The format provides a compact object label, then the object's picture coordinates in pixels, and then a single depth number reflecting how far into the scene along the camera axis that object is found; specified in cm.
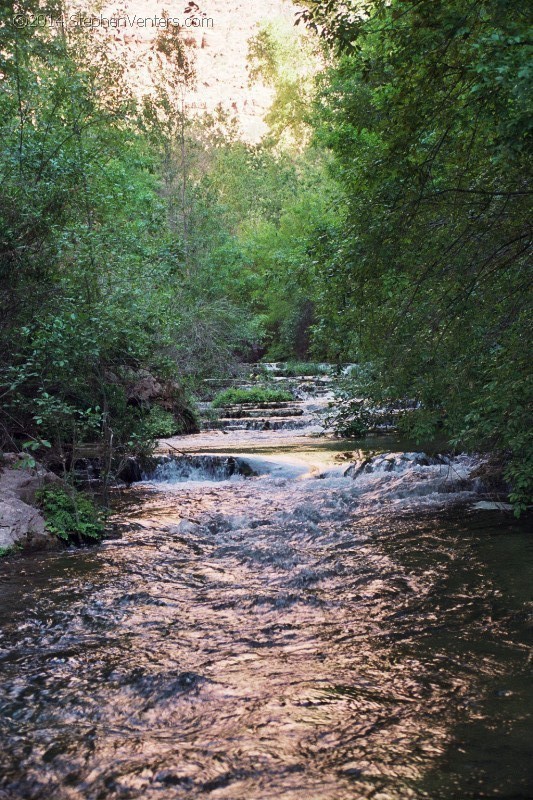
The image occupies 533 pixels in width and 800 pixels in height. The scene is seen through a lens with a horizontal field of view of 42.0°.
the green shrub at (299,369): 3008
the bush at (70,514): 851
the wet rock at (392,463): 1280
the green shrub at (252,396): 2425
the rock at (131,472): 1343
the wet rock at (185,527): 902
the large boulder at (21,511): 811
